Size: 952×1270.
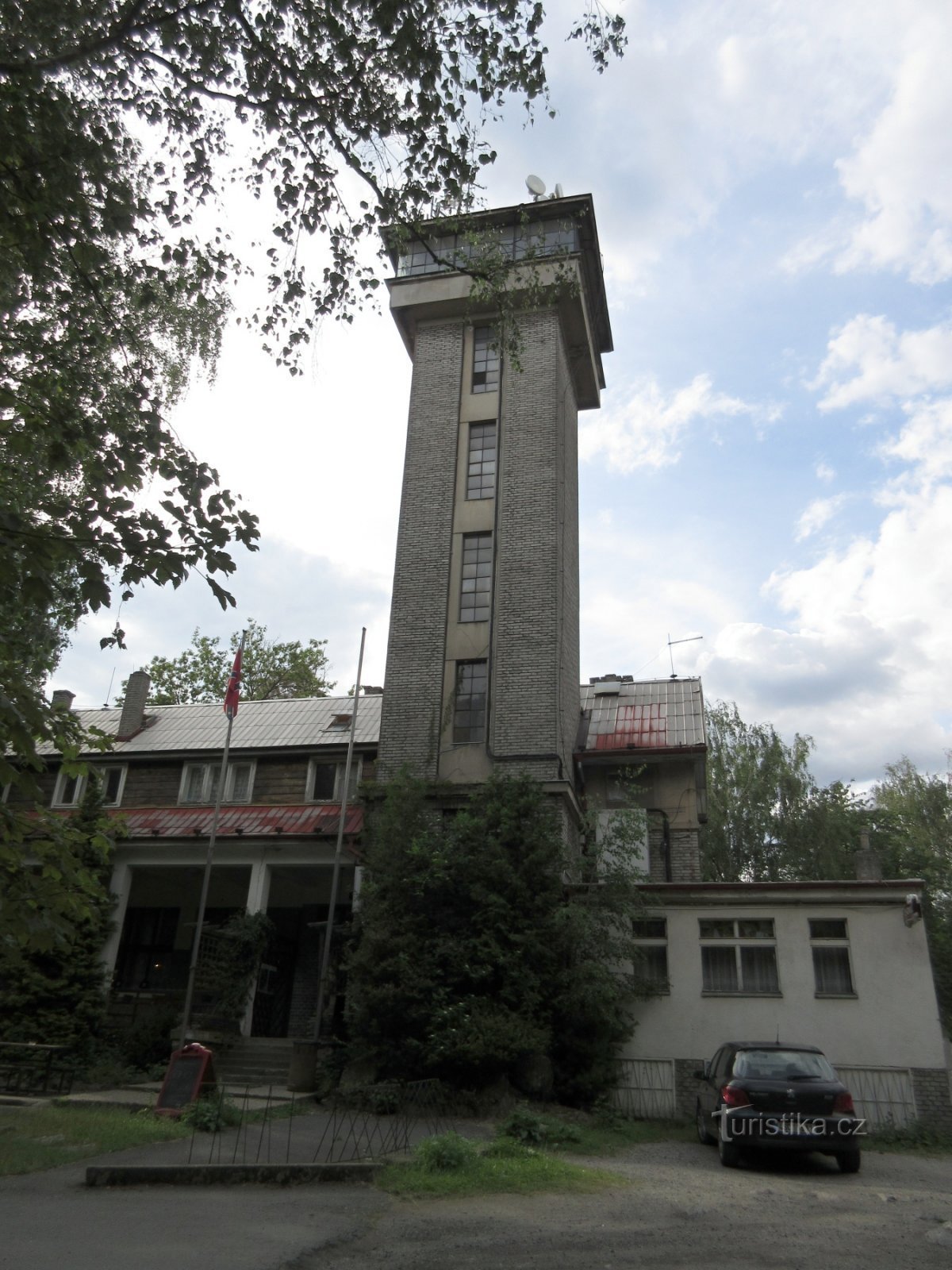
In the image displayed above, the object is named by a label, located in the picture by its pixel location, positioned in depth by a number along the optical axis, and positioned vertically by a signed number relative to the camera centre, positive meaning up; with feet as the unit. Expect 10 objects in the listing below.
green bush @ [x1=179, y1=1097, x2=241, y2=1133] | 37.37 -2.28
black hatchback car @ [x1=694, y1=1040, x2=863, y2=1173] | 34.76 -0.82
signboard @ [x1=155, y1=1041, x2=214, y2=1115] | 42.60 -1.07
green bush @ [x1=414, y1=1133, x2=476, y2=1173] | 29.89 -2.59
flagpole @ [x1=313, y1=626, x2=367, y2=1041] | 56.13 +7.21
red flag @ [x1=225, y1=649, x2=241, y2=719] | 64.13 +21.79
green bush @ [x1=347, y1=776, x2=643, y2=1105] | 49.75 +5.80
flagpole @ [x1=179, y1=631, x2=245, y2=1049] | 55.78 +11.05
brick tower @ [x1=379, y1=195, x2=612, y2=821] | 66.13 +37.04
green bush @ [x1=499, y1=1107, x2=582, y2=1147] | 38.78 -2.32
